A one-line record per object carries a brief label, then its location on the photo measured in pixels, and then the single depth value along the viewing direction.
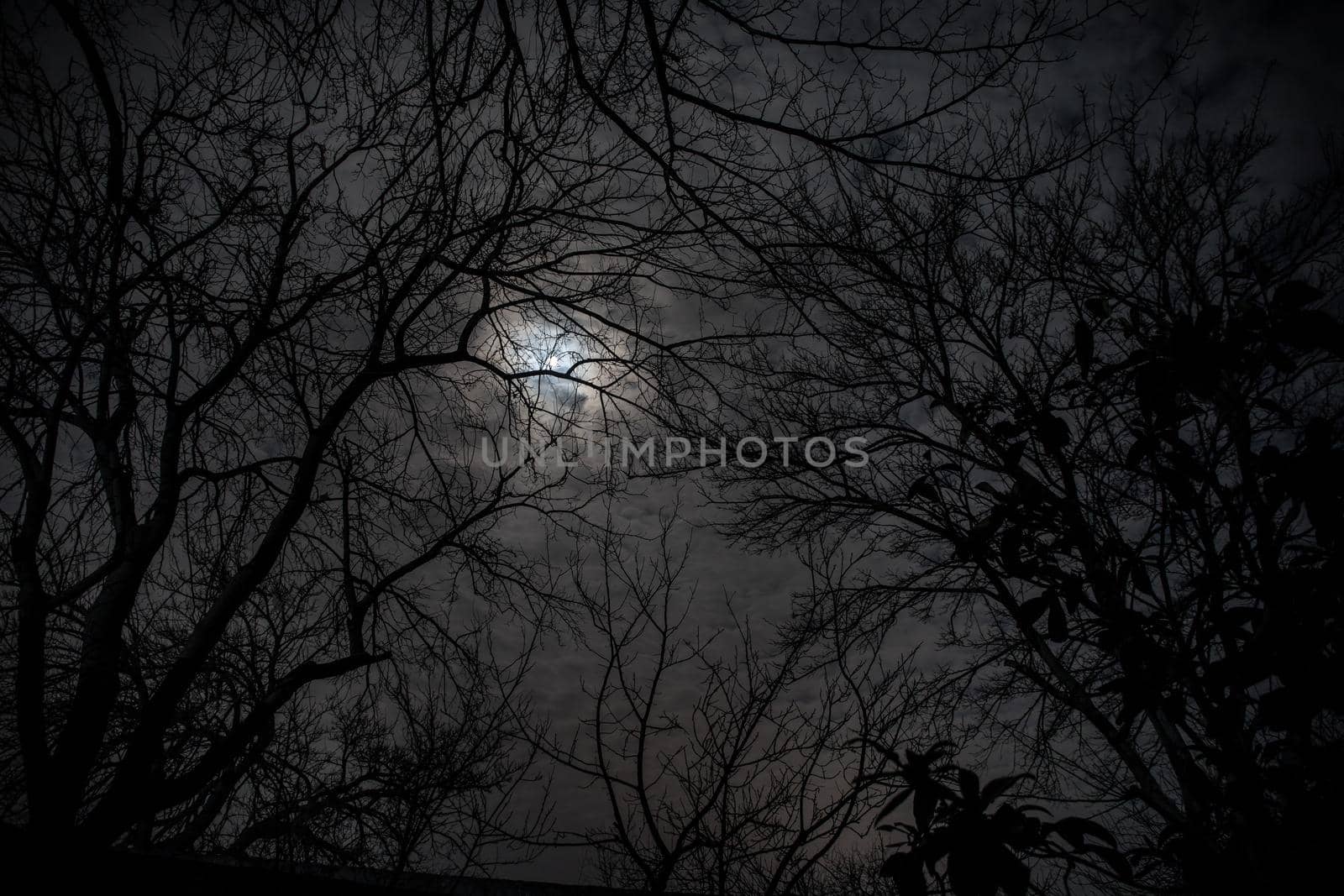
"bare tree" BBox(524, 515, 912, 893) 2.62
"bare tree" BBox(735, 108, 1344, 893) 2.07
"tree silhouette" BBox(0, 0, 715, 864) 3.07
